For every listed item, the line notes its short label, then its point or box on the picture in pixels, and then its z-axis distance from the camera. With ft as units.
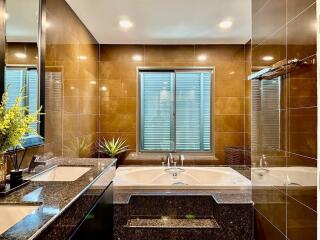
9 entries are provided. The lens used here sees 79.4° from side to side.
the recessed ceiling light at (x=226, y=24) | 7.60
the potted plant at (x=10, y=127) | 3.10
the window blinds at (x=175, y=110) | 9.92
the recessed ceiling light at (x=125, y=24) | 7.56
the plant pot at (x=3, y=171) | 3.15
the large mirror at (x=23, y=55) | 3.89
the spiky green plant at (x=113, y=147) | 9.30
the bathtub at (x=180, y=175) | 8.21
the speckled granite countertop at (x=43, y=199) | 2.08
